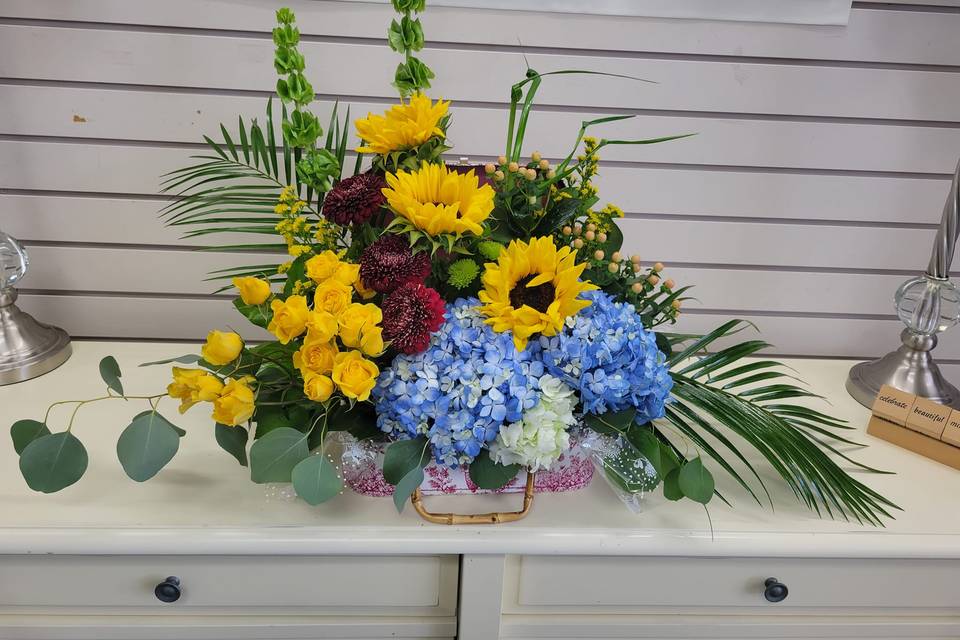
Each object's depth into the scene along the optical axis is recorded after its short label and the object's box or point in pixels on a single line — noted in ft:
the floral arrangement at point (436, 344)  2.29
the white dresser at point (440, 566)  2.60
